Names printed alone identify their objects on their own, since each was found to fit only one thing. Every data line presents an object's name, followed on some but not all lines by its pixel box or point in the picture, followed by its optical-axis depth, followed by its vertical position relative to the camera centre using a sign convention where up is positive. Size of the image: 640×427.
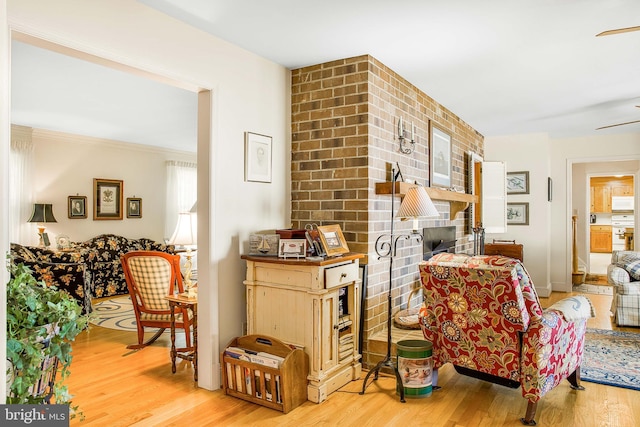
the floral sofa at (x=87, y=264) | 4.70 -0.59
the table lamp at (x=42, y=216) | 6.48 -0.03
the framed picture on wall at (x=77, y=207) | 7.01 +0.11
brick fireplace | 3.45 +0.48
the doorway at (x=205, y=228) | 3.05 -0.10
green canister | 2.88 -1.00
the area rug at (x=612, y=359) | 3.26 -1.20
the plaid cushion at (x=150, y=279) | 3.93 -0.57
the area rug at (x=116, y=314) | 4.90 -1.21
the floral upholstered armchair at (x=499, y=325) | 2.50 -0.65
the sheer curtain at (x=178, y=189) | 8.48 +0.47
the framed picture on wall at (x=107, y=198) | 7.34 +0.26
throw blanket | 2.70 -0.58
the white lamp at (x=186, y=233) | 3.52 -0.15
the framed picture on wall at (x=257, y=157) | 3.33 +0.43
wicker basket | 3.64 -0.86
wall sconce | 3.89 +0.67
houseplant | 1.58 -0.45
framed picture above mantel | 4.65 +0.60
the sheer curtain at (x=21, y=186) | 6.40 +0.40
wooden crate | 2.73 -1.03
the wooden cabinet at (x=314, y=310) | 2.88 -0.65
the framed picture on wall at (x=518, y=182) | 6.79 +0.48
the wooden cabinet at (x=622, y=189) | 11.17 +0.62
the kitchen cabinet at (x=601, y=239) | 11.56 -0.64
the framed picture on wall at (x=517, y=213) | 6.84 +0.01
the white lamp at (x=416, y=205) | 3.04 +0.06
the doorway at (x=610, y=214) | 11.13 +0.00
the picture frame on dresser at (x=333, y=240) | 3.06 -0.18
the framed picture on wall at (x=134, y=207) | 7.83 +0.12
